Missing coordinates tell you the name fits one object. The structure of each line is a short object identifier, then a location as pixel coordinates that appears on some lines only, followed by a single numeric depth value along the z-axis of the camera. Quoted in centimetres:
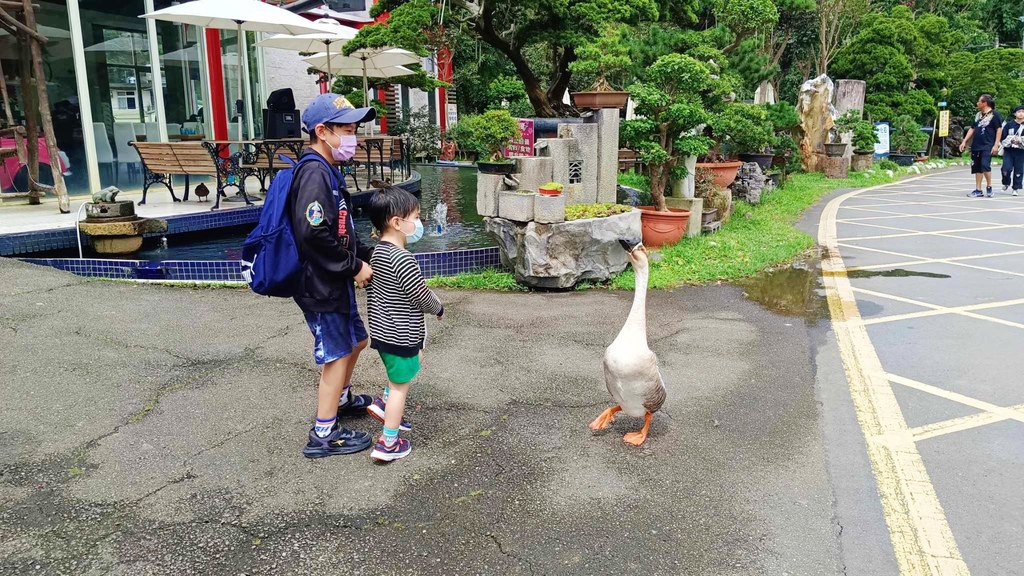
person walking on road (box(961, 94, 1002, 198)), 1302
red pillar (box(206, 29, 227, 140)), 1248
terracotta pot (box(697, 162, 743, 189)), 1019
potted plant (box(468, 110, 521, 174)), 714
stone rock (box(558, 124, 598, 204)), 727
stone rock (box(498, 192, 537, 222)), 652
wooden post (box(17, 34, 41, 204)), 858
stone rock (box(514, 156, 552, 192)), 678
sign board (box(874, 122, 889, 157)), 2050
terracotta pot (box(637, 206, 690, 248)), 805
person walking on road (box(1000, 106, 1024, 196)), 1305
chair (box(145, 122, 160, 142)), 1118
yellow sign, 2192
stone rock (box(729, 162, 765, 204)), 1215
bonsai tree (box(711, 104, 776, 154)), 929
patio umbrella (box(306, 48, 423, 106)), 1329
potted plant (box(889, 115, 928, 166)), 2058
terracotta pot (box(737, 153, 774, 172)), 1313
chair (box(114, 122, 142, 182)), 1073
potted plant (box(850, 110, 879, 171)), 1755
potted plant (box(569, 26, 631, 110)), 743
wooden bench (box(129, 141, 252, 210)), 887
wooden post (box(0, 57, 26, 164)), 855
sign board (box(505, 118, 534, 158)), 802
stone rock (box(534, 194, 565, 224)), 643
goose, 343
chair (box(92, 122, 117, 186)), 1041
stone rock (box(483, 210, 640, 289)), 645
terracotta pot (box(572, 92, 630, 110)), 738
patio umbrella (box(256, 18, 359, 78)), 1198
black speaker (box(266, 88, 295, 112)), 1087
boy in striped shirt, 321
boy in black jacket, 306
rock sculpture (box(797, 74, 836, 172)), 1759
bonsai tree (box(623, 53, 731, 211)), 800
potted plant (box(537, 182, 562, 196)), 648
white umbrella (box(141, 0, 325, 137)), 926
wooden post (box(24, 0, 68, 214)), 795
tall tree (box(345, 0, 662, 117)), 899
